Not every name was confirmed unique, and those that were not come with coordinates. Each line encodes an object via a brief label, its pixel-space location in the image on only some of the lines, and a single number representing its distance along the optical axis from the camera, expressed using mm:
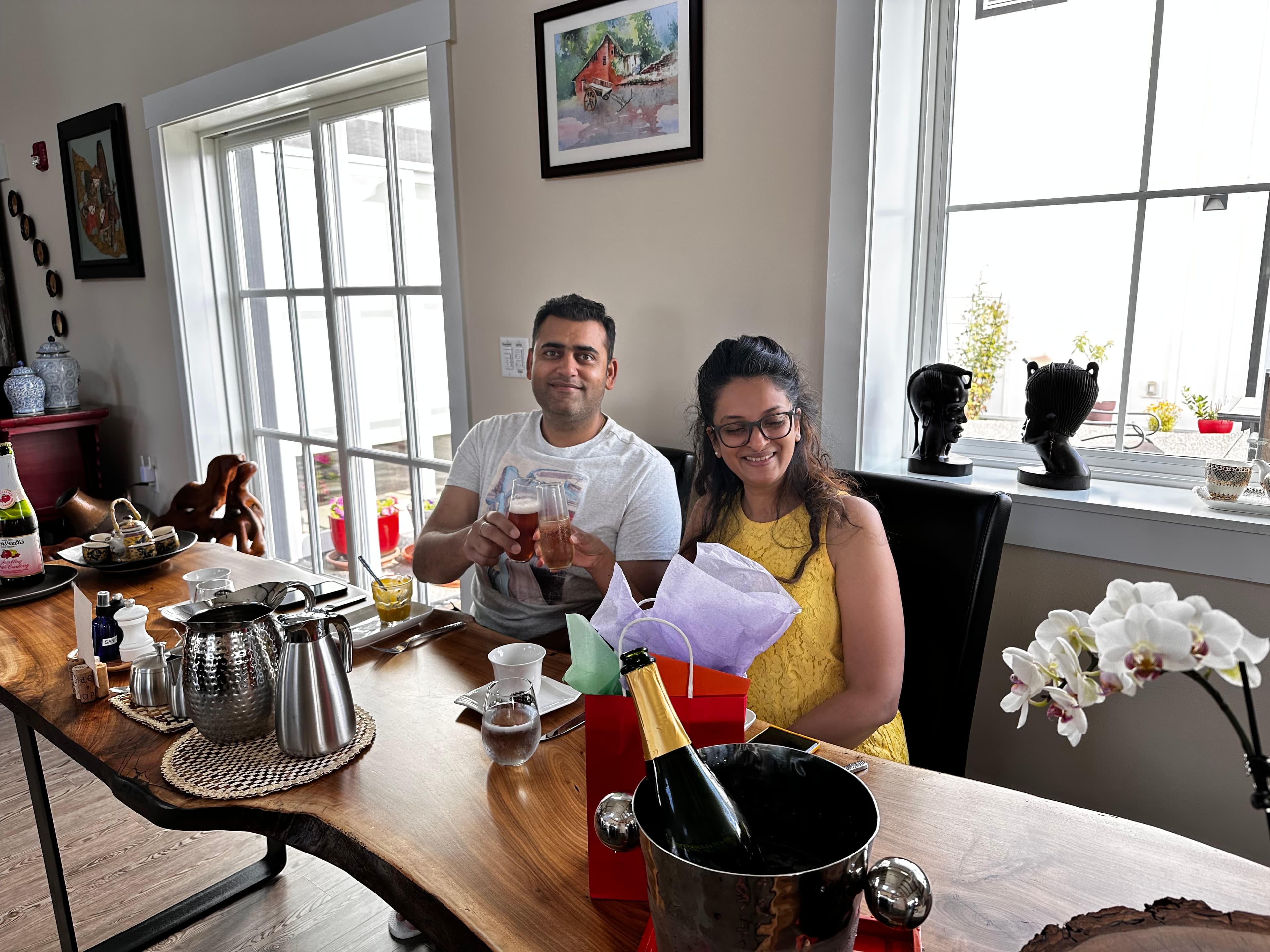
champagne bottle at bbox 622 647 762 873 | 678
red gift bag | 769
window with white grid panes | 1515
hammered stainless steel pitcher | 1098
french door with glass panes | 2812
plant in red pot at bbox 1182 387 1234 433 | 1580
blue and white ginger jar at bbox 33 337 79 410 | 3799
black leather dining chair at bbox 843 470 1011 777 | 1410
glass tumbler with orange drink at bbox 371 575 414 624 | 1521
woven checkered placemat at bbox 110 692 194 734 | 1200
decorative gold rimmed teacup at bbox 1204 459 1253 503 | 1425
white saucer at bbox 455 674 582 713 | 1202
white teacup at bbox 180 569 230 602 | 1718
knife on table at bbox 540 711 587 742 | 1136
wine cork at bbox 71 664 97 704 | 1294
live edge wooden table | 774
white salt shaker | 1444
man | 1754
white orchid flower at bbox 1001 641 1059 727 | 581
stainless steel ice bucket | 577
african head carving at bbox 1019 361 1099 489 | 1573
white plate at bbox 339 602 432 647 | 1479
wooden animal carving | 2855
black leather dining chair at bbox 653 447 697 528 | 1923
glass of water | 1046
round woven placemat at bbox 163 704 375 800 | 1029
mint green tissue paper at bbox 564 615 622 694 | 819
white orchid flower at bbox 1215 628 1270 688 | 442
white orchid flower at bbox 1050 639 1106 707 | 545
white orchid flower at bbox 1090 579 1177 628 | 505
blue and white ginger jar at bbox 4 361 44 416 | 3605
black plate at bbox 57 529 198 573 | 1899
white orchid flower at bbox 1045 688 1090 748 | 554
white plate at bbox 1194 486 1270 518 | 1410
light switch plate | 2350
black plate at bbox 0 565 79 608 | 1753
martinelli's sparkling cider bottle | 1775
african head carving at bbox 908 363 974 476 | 1671
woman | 1312
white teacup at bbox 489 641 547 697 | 1208
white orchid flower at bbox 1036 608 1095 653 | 578
